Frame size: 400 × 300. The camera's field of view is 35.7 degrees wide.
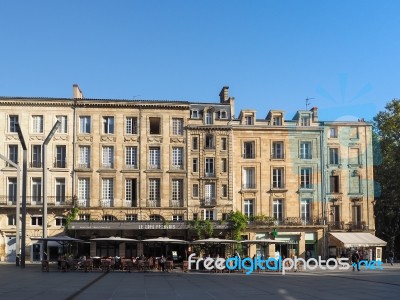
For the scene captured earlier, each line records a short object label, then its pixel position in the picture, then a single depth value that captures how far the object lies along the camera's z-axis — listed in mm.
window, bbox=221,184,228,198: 51375
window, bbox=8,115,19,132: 50219
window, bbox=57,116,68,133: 50750
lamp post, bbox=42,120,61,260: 38594
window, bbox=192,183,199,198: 51197
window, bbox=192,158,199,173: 51406
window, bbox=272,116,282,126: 53125
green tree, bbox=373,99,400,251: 56031
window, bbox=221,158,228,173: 51625
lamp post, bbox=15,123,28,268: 38025
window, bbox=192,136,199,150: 51594
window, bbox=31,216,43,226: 49156
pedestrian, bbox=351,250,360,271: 36062
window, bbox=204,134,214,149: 51688
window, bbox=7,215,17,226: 48906
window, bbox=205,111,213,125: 52156
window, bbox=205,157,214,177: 51562
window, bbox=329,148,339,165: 53719
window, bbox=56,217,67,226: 49531
